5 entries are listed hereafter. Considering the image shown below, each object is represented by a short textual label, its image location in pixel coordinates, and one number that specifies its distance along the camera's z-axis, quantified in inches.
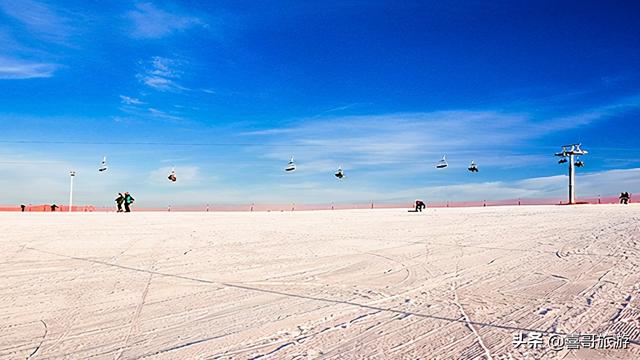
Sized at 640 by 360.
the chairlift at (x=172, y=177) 1895.9
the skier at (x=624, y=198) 2264.8
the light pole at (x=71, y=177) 2355.6
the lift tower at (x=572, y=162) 2499.9
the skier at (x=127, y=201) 1690.5
